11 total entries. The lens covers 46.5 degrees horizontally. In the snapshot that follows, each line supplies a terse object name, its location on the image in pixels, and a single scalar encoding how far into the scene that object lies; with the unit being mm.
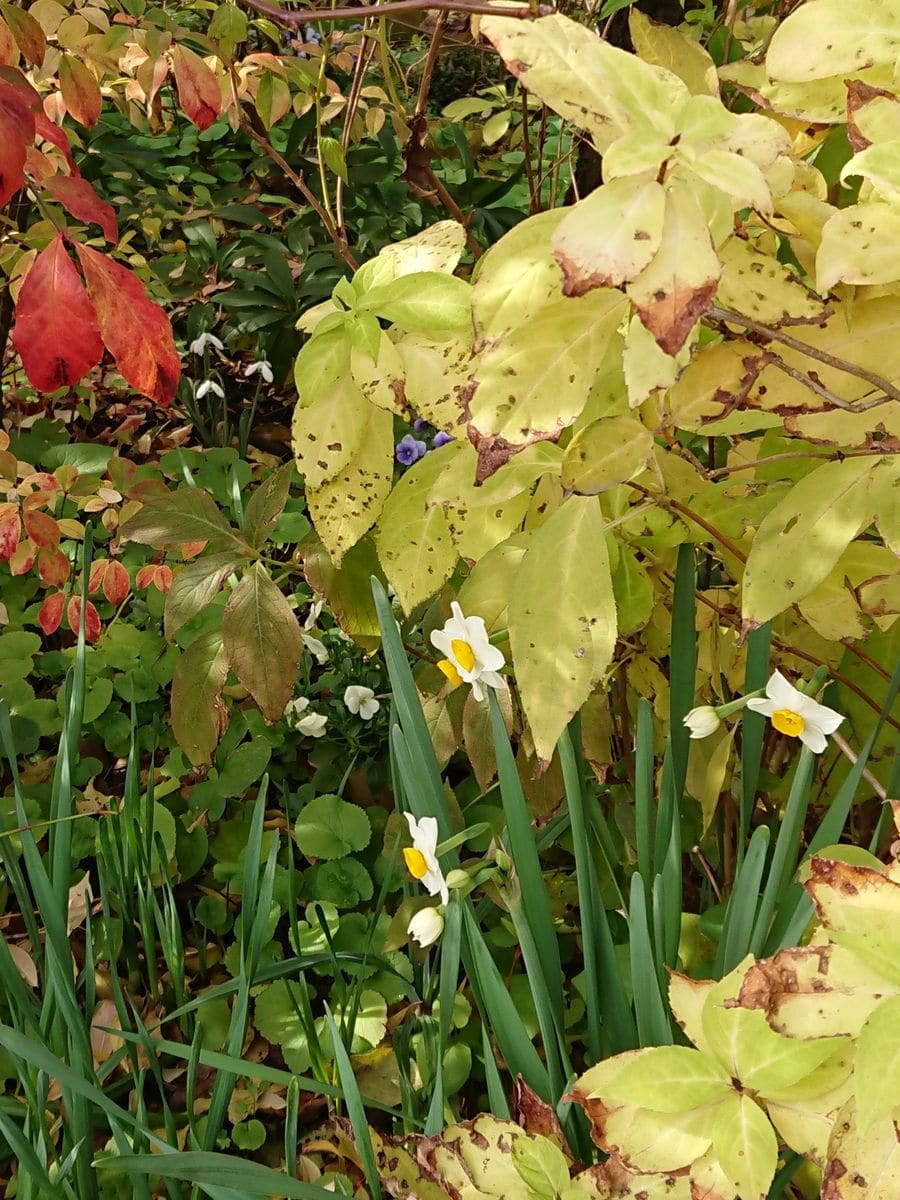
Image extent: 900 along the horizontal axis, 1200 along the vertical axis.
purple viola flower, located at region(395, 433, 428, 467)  2375
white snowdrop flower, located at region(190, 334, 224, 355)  2823
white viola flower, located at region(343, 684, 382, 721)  1839
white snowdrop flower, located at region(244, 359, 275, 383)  2779
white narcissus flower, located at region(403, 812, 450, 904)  908
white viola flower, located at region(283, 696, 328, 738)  1852
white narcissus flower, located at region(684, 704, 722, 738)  916
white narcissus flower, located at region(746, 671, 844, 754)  872
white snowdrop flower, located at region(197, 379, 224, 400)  2668
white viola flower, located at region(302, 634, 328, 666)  1925
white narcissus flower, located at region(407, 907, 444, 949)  905
